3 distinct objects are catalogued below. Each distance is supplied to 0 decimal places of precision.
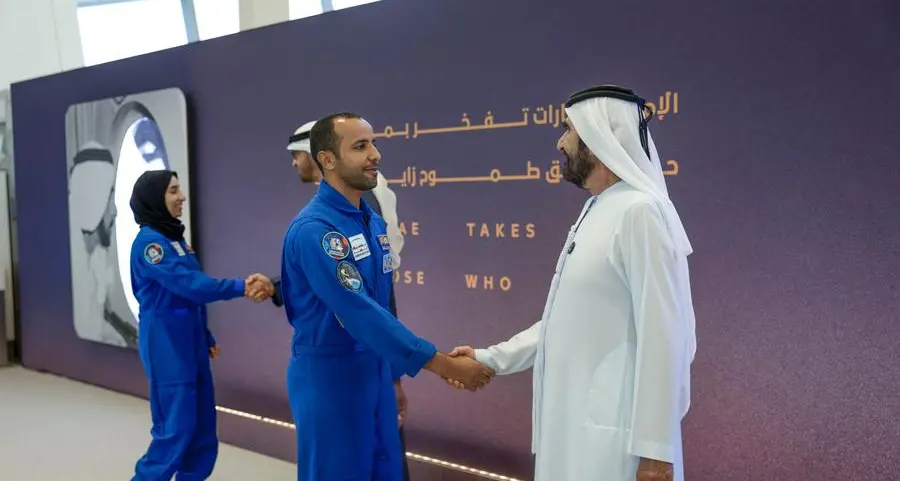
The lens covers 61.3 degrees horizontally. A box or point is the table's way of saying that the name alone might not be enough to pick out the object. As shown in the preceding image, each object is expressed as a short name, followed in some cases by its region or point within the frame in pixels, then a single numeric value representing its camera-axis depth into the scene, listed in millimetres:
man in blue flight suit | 2182
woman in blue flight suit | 3234
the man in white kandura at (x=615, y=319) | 1688
